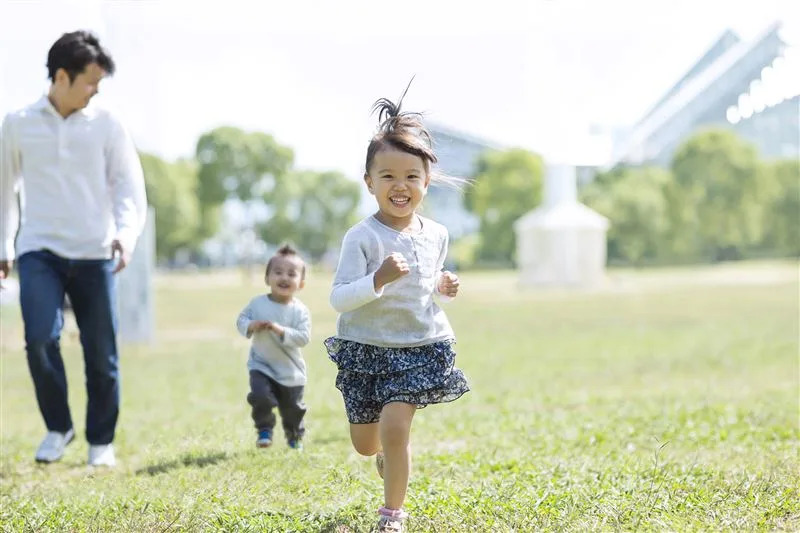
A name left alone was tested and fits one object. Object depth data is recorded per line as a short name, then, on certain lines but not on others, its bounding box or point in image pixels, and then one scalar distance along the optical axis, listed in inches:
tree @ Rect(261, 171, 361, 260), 1520.7
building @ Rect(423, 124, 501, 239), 2245.7
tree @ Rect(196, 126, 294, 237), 1407.5
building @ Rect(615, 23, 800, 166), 1282.0
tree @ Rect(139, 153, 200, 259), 1700.3
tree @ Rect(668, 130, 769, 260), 1680.6
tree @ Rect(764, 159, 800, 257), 1738.4
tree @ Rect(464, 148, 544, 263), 1899.6
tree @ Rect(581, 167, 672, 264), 1759.4
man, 185.2
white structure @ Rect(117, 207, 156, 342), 544.7
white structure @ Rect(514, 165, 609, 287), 1149.1
